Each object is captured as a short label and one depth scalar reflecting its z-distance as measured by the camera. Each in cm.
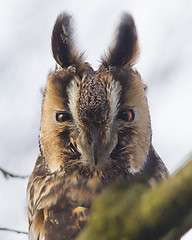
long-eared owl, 477
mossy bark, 180
